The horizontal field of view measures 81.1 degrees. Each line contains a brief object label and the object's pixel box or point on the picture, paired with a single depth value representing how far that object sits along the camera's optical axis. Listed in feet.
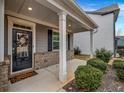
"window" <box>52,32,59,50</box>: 16.46
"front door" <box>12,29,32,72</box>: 10.84
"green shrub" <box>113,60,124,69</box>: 10.70
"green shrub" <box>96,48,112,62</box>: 17.65
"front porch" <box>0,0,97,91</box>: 8.61
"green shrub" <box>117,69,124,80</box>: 9.78
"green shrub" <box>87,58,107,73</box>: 11.20
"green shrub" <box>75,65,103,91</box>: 7.22
